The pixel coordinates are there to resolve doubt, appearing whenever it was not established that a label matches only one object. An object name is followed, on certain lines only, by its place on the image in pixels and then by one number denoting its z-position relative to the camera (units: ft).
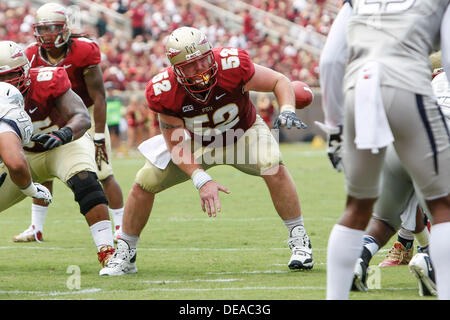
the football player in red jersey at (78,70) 40.91
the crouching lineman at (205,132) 31.48
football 34.19
